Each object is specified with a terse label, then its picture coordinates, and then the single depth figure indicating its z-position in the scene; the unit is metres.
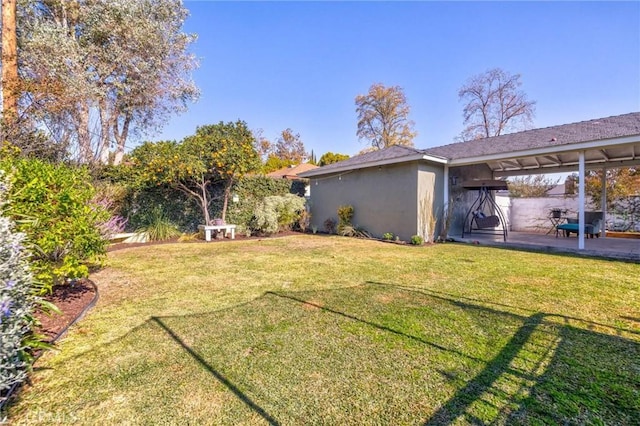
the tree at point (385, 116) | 30.06
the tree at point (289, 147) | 36.62
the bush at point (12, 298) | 1.81
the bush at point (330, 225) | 12.74
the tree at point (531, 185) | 19.92
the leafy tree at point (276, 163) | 27.96
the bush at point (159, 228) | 10.24
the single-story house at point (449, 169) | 7.98
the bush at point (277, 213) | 11.67
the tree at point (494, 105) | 24.06
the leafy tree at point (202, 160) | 9.42
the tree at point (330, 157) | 24.80
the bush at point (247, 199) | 11.77
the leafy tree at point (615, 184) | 14.15
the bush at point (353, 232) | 11.40
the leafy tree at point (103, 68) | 9.30
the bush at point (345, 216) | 11.93
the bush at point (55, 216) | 3.29
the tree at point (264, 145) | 31.86
